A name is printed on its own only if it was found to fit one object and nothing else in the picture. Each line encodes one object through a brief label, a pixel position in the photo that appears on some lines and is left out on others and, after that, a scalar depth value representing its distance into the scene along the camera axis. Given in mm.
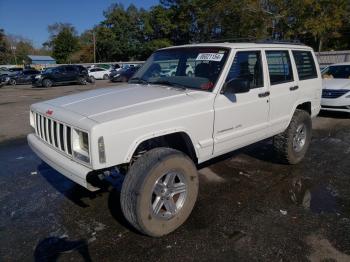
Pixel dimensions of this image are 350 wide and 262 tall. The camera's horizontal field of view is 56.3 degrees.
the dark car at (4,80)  27966
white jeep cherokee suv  3062
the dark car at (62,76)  24984
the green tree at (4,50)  69100
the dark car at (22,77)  29359
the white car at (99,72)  35422
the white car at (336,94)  8938
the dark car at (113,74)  29912
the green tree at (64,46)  69938
